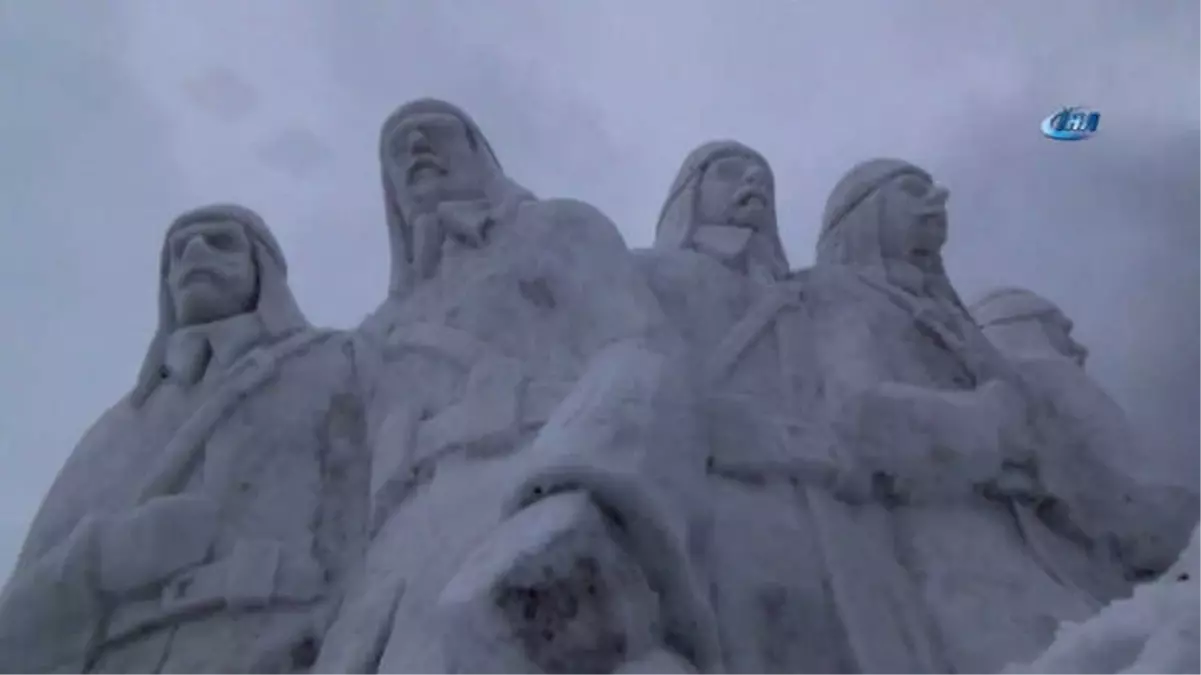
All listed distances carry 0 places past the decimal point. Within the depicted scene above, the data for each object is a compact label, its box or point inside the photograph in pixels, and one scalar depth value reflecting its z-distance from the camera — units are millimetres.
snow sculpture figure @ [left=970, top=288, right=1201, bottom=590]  6020
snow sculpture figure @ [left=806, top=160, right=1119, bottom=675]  5000
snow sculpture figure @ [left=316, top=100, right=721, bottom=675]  3633
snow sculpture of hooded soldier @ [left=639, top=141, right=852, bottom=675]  4816
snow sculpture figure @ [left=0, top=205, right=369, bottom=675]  5156
